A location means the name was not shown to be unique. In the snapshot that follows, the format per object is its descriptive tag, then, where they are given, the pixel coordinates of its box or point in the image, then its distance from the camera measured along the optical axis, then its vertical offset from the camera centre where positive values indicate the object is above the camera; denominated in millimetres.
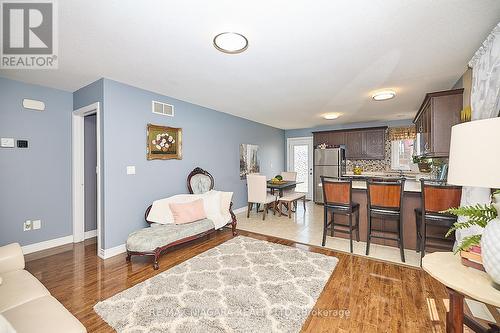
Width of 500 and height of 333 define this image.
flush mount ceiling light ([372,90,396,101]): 3837 +1214
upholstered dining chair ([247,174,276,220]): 5105 -607
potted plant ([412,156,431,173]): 4315 -2
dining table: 5507 -532
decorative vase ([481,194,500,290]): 1082 -419
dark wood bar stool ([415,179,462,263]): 2674 -482
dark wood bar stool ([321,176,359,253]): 3352 -528
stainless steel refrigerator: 6746 +7
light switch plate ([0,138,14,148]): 3049 +319
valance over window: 6104 +865
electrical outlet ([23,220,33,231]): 3250 -873
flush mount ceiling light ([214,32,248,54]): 2109 +1204
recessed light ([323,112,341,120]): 5598 +1247
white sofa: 1228 -873
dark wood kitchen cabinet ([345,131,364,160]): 6645 +575
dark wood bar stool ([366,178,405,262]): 3023 -518
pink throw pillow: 3494 -750
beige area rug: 1848 -1296
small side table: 1096 -628
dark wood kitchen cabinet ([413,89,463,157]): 3021 +649
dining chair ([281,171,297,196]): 6893 -359
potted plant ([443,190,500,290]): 1089 -358
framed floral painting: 3727 +395
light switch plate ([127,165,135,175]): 3415 -75
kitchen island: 3396 -839
